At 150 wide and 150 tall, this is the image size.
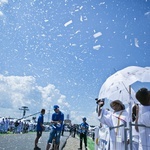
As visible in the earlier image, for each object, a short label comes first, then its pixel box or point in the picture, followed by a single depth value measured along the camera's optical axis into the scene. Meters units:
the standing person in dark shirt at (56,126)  5.93
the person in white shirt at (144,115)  2.62
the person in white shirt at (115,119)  3.08
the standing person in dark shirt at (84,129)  8.71
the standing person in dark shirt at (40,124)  6.85
